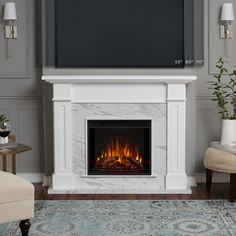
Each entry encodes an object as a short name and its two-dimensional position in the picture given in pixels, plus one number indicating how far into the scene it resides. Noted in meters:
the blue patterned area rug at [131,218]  4.05
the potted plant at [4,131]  4.60
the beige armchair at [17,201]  3.58
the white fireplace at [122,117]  5.31
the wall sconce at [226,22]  5.46
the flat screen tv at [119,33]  5.41
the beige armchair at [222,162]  4.86
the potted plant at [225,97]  5.33
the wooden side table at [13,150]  4.45
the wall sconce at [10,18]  5.45
